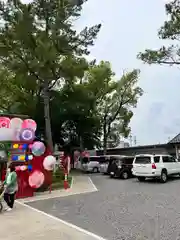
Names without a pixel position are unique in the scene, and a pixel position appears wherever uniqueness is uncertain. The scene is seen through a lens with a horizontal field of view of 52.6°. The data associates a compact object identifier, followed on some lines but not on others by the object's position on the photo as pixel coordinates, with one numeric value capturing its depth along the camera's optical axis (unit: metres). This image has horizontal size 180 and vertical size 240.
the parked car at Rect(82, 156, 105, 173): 18.88
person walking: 6.77
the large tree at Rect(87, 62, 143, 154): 22.86
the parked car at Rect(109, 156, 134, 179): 13.75
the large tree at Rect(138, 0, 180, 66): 10.61
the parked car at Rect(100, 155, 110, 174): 17.00
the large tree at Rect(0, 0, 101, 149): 14.51
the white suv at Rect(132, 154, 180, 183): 11.48
